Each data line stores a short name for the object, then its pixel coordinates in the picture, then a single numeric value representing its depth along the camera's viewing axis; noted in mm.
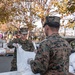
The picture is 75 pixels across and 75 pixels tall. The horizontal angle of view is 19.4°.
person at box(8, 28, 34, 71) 4048
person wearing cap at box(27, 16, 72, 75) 2228
